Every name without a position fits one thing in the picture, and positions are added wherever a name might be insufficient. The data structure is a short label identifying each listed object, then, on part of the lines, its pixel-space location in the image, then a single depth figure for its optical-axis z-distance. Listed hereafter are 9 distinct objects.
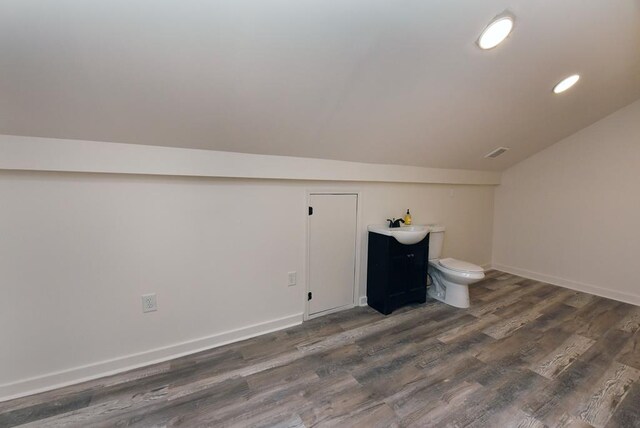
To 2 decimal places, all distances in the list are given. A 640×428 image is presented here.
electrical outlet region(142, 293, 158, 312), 1.89
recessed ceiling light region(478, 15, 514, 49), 1.53
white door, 2.53
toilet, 2.72
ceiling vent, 3.17
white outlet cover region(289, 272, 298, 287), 2.43
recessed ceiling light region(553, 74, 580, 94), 2.19
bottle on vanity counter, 3.00
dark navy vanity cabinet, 2.61
